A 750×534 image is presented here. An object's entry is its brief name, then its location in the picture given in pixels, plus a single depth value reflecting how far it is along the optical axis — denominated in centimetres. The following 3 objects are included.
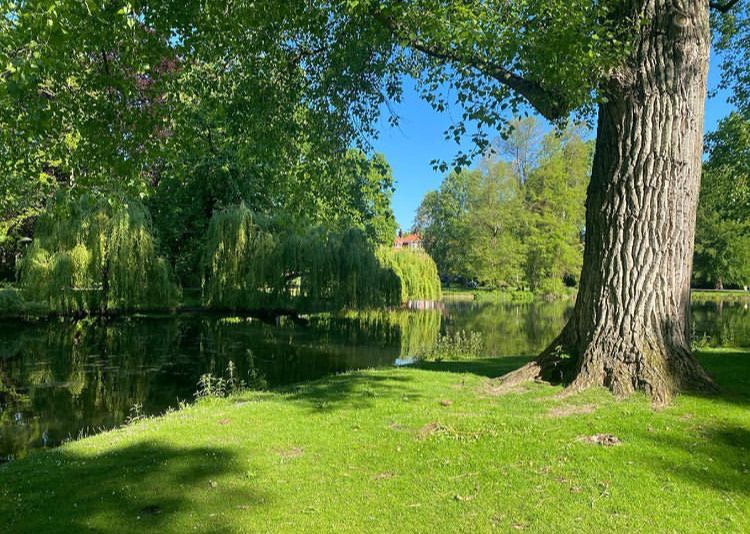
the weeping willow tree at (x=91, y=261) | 1664
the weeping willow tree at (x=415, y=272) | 2428
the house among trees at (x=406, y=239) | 8700
